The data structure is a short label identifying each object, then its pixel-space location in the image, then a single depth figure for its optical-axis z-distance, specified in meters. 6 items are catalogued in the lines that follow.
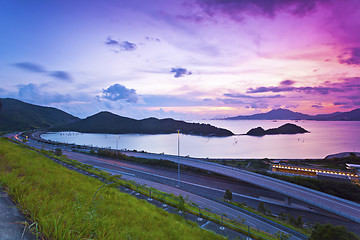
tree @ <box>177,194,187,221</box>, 14.29
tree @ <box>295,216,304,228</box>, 21.30
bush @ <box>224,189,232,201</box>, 26.66
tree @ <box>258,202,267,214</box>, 24.03
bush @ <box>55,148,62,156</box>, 43.57
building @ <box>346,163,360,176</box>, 50.90
